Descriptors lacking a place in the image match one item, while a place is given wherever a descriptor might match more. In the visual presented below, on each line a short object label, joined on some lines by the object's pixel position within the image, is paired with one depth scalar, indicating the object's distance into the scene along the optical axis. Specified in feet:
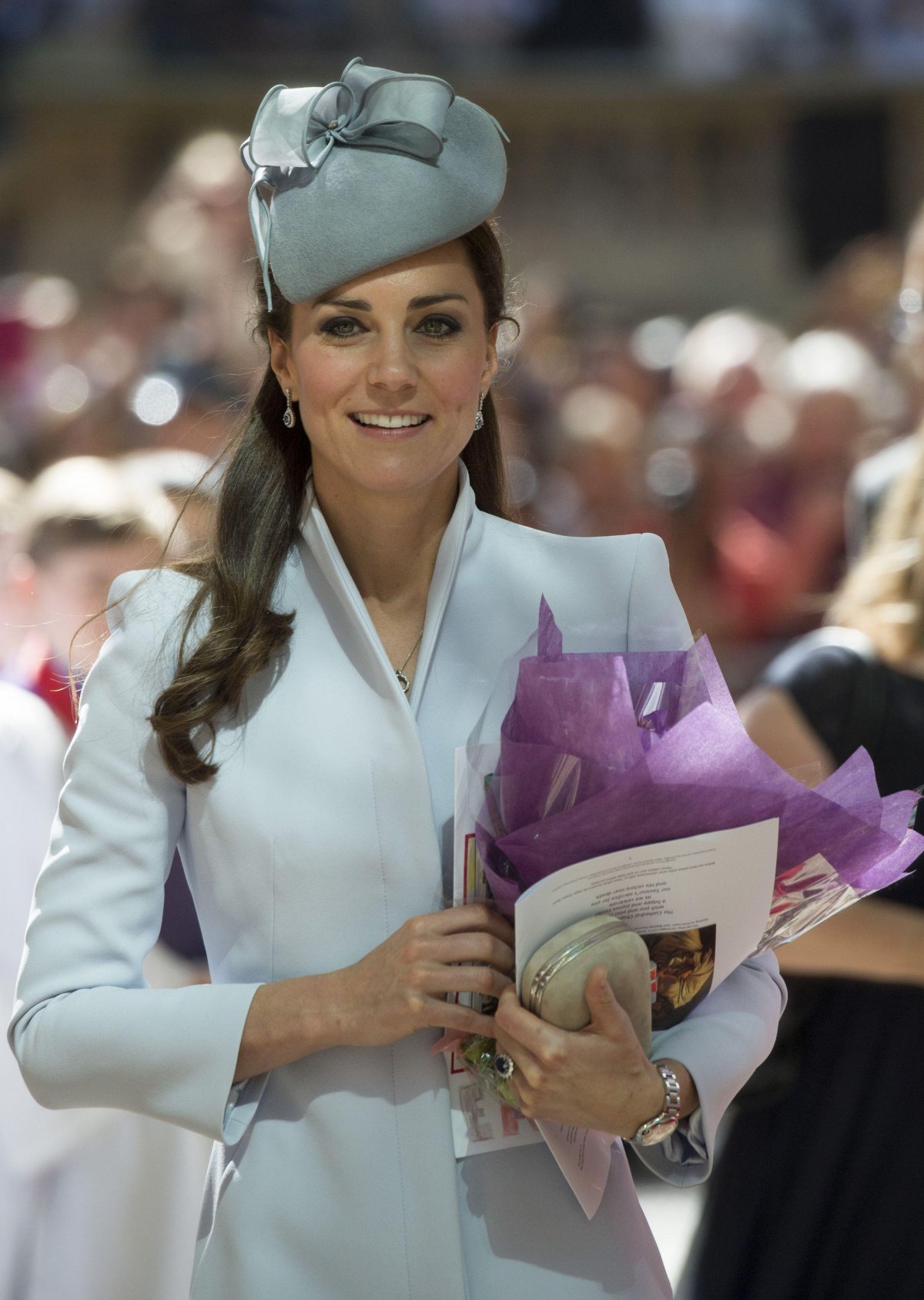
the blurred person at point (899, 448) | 22.38
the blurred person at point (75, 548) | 22.59
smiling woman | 11.50
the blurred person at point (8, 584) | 22.45
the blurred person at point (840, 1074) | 16.67
